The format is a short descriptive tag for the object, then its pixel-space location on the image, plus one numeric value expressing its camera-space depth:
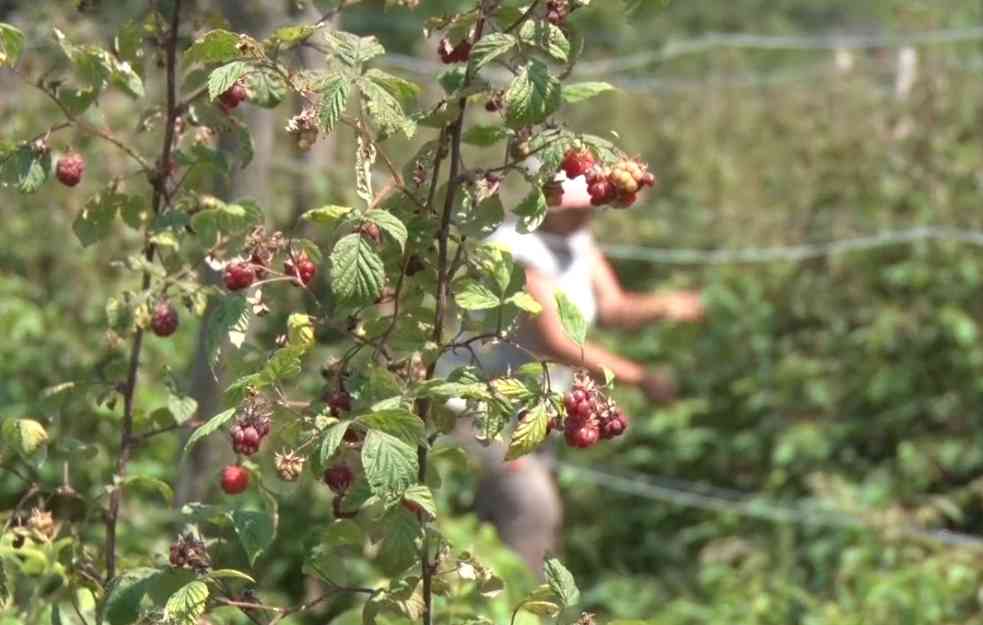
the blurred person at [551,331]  10.24
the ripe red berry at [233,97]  4.44
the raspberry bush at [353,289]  3.87
